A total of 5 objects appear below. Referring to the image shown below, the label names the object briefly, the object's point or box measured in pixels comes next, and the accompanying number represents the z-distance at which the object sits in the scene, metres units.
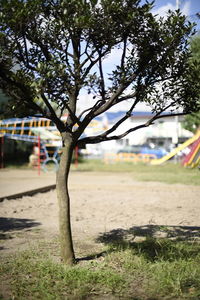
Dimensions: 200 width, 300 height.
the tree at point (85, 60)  3.73
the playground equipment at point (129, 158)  31.13
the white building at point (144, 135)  44.84
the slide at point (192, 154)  11.48
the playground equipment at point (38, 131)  18.32
